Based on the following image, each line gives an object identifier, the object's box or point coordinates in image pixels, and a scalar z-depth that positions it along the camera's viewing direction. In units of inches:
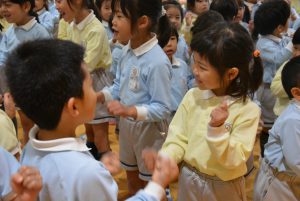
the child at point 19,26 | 107.0
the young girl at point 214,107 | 53.0
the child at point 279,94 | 87.6
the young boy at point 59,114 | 36.8
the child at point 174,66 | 87.8
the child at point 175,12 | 121.3
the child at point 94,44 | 99.7
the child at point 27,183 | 32.8
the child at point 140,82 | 69.7
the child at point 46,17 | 149.6
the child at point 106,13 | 135.0
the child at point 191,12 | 132.3
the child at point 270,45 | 108.1
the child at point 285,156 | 58.1
